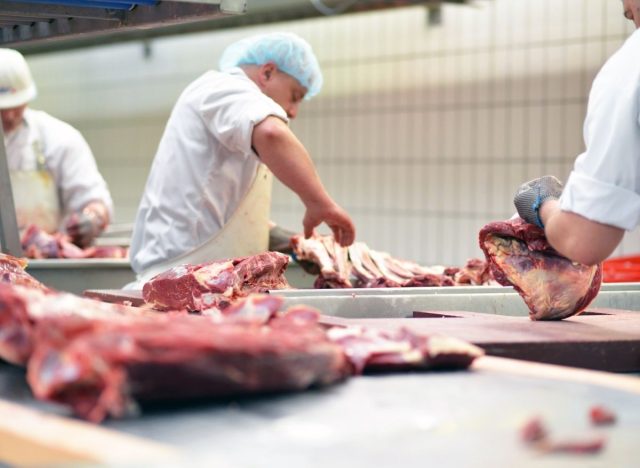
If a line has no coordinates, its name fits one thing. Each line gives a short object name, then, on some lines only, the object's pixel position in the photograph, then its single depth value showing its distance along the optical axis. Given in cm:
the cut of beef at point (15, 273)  281
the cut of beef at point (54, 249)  556
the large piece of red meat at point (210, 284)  316
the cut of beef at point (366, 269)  425
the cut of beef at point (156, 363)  157
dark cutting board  241
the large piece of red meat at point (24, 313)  185
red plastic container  459
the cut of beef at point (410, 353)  202
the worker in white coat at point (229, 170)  417
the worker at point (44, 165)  623
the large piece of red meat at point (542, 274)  299
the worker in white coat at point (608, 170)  245
